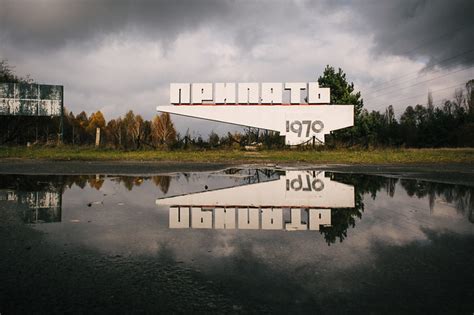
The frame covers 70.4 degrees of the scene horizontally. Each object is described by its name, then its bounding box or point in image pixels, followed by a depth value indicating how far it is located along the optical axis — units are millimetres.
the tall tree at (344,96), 40812
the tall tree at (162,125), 76688
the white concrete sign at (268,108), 32719
